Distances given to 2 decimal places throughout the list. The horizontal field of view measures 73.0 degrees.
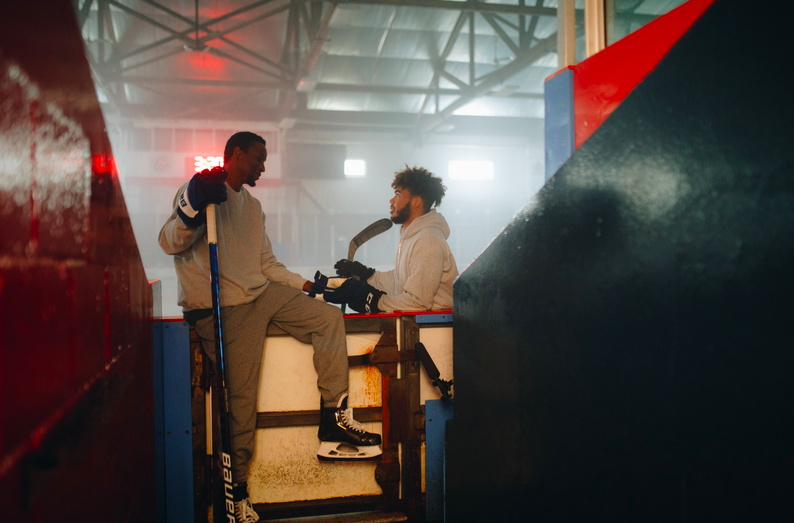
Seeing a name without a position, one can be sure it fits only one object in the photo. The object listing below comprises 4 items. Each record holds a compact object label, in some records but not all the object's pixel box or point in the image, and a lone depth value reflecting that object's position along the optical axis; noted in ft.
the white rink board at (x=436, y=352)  8.86
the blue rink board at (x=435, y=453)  8.64
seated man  10.04
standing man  7.85
